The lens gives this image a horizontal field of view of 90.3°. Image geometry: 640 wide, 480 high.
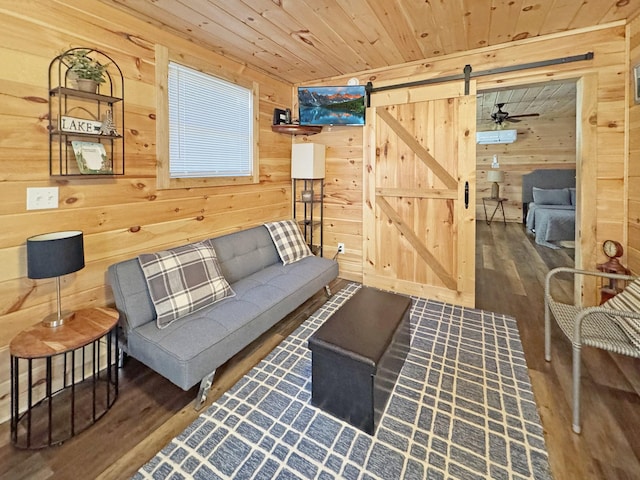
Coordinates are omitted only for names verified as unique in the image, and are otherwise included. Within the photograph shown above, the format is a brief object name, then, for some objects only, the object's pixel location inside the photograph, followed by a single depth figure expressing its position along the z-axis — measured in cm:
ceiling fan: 603
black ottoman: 159
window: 249
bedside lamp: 756
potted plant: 186
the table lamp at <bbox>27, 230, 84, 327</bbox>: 156
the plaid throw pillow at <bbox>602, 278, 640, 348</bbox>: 165
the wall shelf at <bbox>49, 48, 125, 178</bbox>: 184
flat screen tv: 347
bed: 538
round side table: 155
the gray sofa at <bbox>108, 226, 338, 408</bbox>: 175
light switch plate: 179
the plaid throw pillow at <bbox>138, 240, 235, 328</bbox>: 202
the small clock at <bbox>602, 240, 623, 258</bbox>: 244
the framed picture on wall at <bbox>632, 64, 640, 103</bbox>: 228
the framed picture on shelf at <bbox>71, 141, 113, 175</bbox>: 192
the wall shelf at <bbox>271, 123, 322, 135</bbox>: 353
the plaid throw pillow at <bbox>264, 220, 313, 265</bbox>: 319
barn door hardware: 260
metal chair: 157
